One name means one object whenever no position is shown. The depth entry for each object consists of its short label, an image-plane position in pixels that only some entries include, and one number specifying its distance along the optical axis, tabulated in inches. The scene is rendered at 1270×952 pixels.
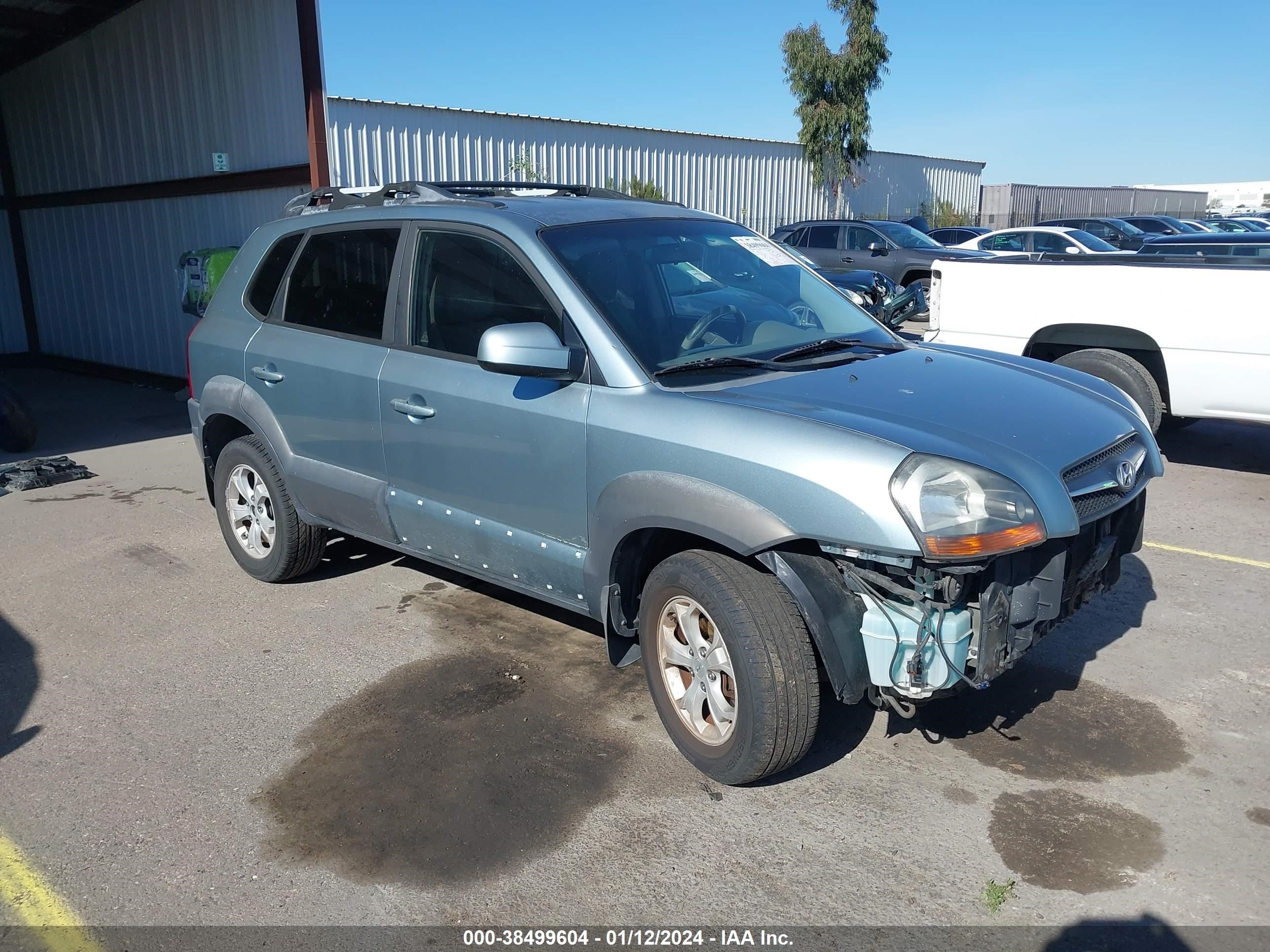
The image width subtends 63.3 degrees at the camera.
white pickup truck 270.7
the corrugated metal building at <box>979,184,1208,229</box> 1502.2
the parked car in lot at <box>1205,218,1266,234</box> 1093.8
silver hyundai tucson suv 124.0
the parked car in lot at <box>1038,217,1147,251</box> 778.2
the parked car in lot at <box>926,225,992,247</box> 928.3
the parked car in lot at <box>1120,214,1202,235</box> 994.7
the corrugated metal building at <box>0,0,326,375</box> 444.1
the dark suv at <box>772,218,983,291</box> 699.4
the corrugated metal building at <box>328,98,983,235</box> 577.6
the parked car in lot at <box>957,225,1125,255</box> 662.5
